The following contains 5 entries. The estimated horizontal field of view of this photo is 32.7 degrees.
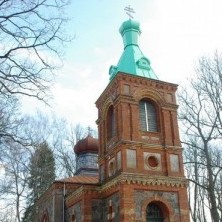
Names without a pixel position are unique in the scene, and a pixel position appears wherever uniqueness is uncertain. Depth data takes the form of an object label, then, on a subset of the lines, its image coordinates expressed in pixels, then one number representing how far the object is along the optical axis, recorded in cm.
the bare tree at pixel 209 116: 1717
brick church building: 1778
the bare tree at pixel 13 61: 849
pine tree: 2656
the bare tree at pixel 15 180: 938
